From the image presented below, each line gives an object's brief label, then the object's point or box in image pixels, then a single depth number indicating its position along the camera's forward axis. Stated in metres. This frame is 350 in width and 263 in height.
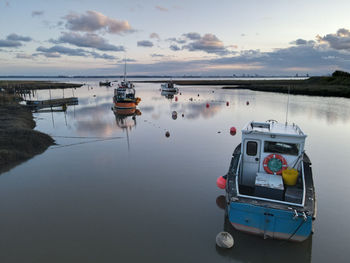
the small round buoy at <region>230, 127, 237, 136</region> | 22.88
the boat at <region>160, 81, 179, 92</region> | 73.62
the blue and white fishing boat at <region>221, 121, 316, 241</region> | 6.91
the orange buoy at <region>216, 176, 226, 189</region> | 10.38
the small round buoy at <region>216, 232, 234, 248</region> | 7.36
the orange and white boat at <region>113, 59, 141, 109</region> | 36.53
